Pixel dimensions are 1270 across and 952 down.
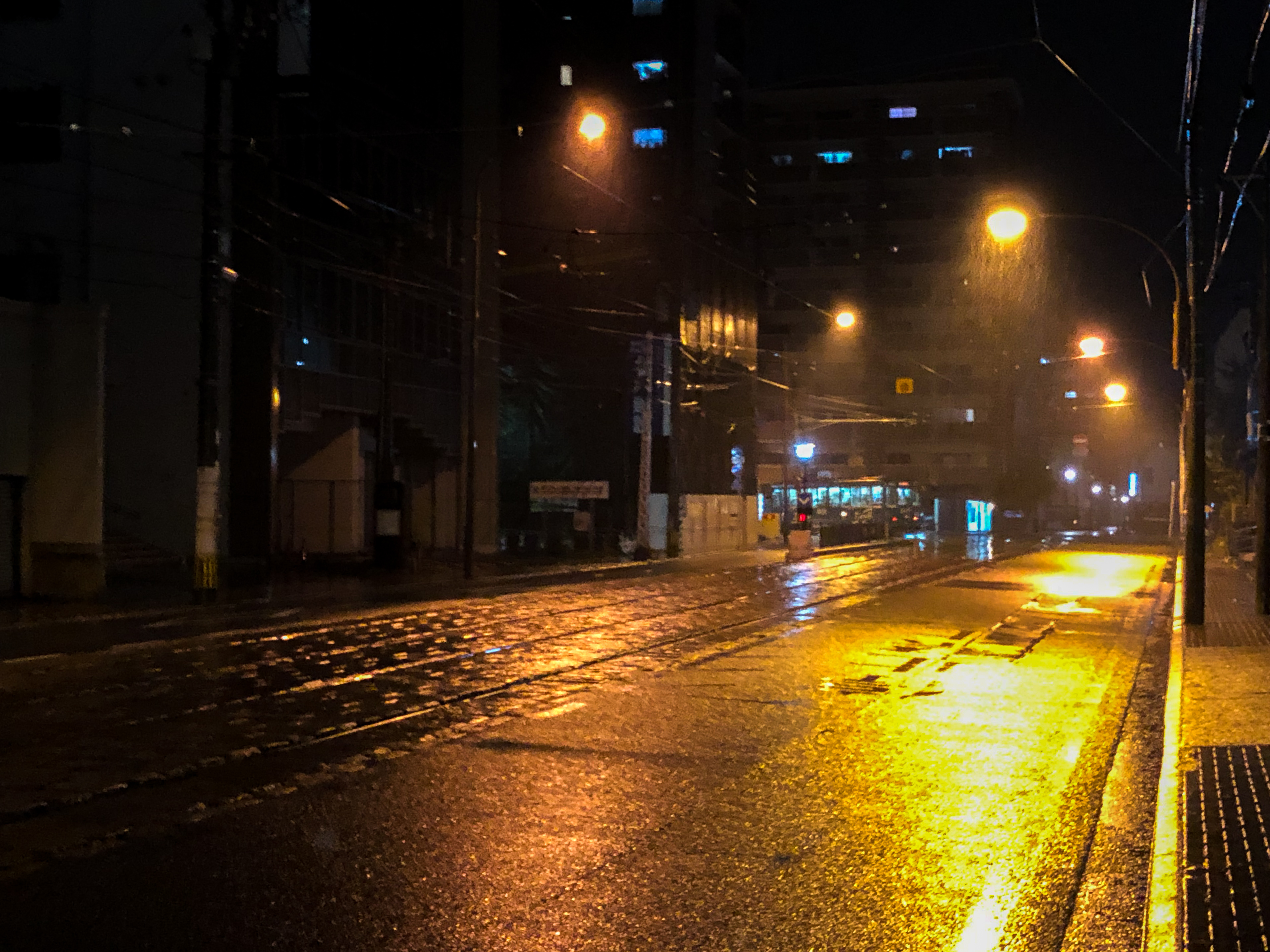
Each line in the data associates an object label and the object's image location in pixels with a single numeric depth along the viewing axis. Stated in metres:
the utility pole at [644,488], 40.09
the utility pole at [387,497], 32.66
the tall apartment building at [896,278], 99.62
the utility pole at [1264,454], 19.84
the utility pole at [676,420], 55.12
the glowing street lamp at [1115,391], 39.03
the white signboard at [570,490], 40.72
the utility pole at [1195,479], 19.08
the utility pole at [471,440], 30.03
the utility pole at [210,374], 22.12
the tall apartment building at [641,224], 56.06
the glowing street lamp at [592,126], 24.17
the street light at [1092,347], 33.75
